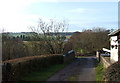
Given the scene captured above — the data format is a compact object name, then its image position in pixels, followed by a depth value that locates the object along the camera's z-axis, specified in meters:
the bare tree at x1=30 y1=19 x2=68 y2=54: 20.29
